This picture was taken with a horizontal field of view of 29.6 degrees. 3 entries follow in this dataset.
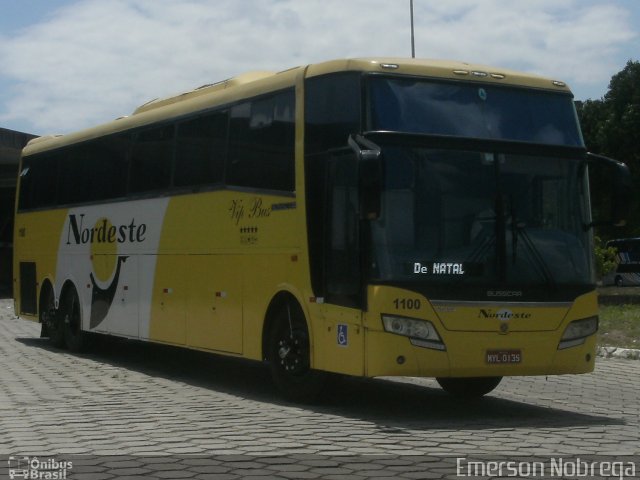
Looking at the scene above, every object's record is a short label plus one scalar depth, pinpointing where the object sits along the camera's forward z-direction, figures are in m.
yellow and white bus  11.45
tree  53.62
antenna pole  39.09
